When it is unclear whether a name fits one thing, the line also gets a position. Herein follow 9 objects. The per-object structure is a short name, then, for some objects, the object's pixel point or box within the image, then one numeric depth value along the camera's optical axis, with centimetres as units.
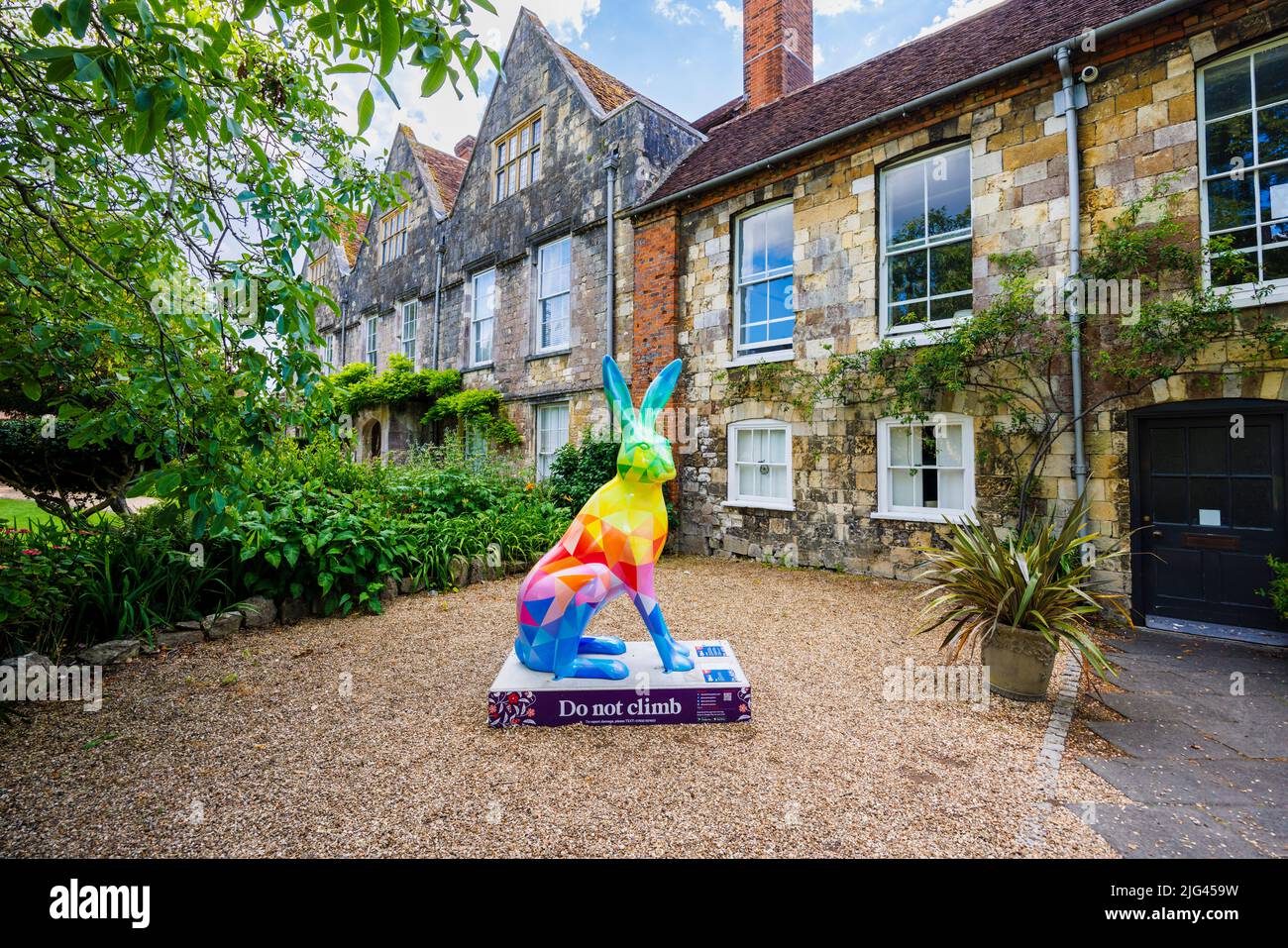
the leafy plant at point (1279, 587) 496
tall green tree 179
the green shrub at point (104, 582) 457
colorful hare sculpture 366
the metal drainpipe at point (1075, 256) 650
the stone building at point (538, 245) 1200
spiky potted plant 395
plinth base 368
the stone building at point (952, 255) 586
